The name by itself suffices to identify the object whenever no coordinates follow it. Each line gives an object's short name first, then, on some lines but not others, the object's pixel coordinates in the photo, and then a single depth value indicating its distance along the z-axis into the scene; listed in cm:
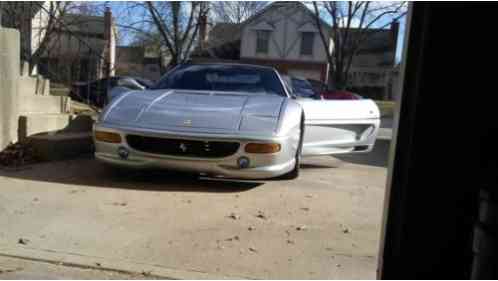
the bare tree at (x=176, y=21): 1677
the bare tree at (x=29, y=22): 1608
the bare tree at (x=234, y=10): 1797
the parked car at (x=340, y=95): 1120
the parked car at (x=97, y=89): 1299
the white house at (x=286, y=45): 3397
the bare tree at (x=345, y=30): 2134
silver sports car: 395
